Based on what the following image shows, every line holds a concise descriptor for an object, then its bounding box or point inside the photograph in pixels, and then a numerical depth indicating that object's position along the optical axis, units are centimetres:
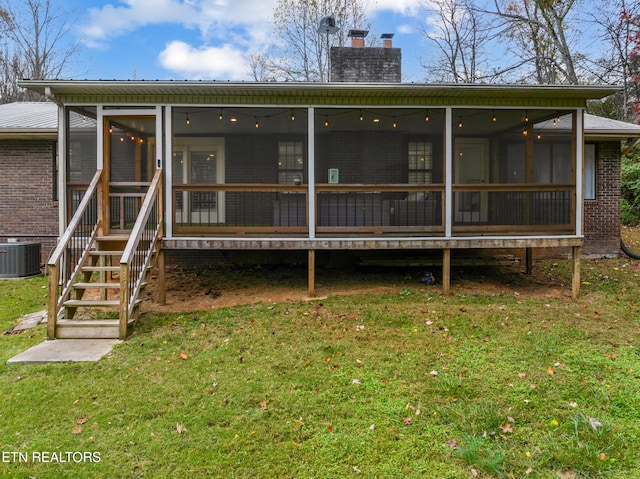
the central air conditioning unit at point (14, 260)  842
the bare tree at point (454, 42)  2058
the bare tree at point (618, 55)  1569
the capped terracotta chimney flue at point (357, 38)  932
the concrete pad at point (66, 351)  425
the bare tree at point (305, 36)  2019
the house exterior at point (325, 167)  618
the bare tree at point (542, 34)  1753
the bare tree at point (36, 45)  2067
